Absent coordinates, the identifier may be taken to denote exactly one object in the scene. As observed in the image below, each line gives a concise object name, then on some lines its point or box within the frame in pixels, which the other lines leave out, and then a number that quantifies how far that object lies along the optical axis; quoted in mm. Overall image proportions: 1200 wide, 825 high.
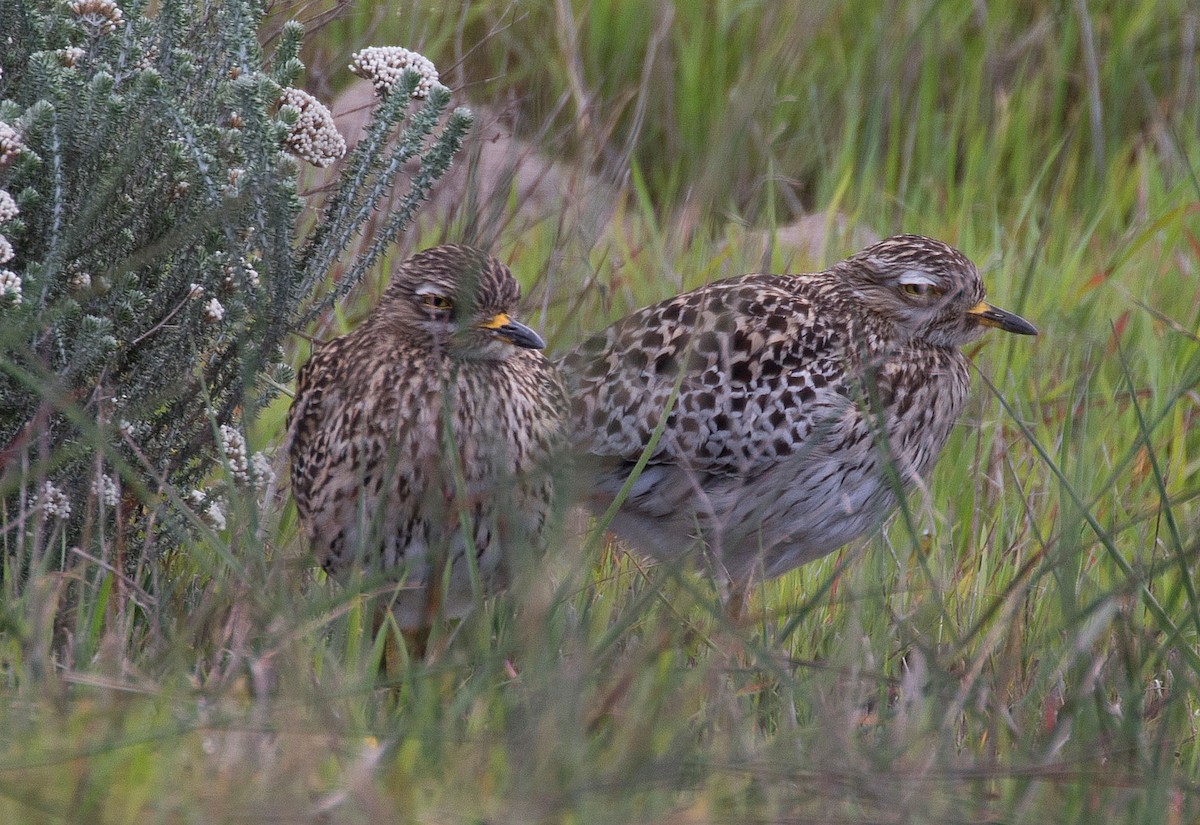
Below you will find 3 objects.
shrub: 7508
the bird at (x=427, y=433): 7992
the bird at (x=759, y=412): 9195
